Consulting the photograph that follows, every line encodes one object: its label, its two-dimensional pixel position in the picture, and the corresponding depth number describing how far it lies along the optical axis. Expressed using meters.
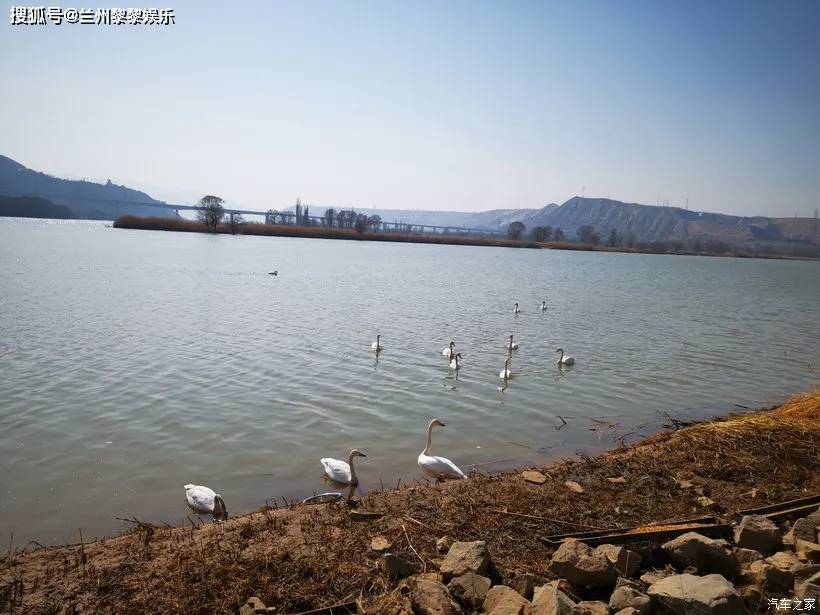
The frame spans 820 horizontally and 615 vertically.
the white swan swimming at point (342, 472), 7.85
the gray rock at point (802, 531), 5.26
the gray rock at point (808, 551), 4.77
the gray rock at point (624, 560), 4.66
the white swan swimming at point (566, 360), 16.44
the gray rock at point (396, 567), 4.71
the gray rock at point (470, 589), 4.32
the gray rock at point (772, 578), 4.36
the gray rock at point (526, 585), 4.40
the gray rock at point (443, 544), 5.24
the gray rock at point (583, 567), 4.45
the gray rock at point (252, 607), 4.27
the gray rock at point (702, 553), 4.71
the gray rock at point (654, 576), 4.50
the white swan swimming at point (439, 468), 8.18
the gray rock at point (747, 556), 4.86
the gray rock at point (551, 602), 3.73
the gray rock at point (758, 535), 5.10
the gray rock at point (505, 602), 4.00
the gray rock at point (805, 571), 4.30
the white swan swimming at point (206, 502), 6.87
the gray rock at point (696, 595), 3.80
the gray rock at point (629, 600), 3.93
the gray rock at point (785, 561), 4.56
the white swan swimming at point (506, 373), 14.48
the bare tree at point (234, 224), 108.31
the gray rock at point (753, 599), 4.18
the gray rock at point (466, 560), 4.59
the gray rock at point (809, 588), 4.03
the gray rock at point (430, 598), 4.12
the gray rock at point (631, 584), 4.27
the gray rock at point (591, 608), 3.85
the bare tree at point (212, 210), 104.81
